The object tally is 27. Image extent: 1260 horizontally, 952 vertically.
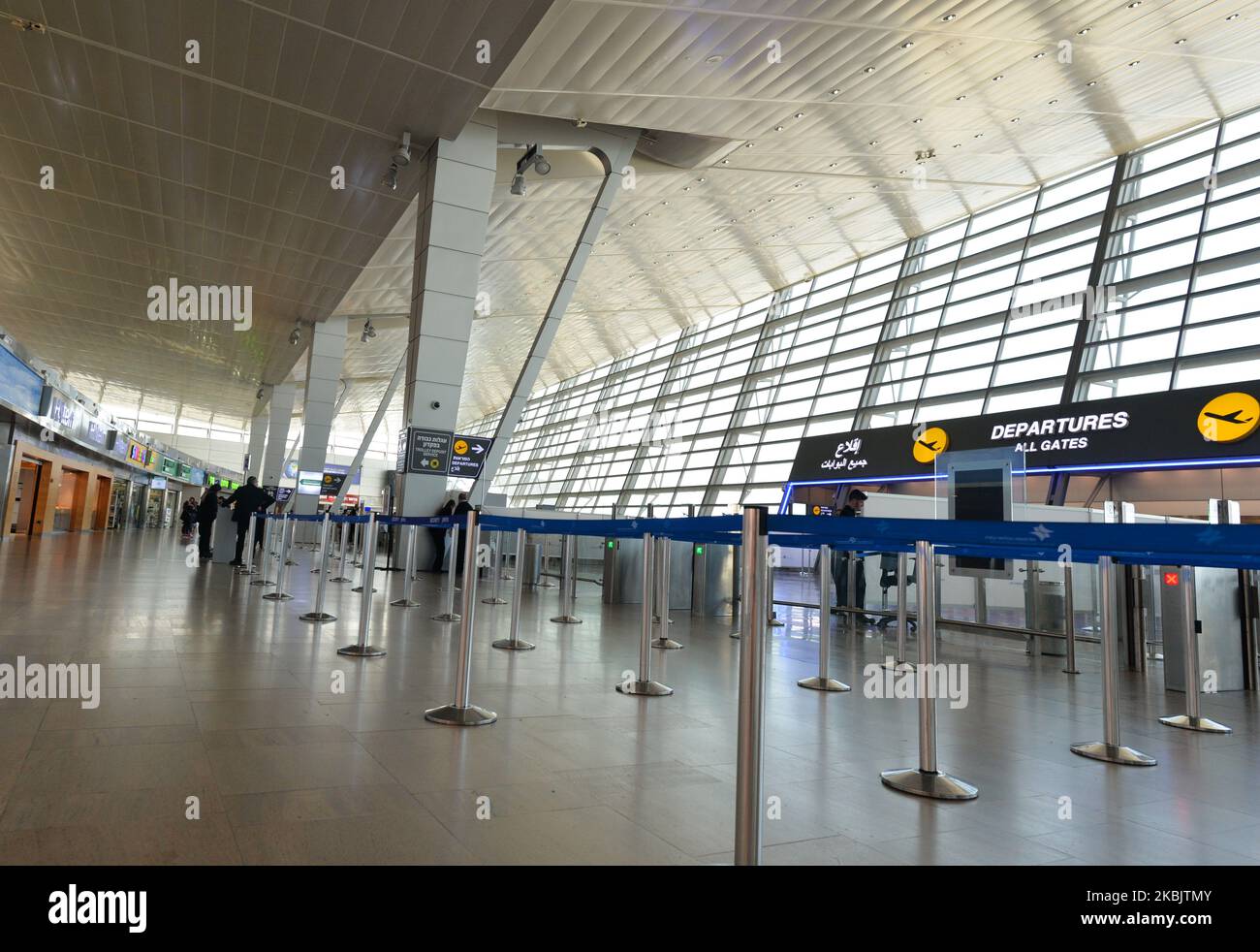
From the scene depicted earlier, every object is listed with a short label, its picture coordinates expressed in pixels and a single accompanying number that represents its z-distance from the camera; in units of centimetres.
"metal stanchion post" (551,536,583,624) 966
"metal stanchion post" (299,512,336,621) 700
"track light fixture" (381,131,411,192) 1097
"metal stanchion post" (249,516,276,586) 1038
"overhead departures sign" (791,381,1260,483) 1073
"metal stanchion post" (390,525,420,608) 874
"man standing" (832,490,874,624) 985
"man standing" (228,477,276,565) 1353
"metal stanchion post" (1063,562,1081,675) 650
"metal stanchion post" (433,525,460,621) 754
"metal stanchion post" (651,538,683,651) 689
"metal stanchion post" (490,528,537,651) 612
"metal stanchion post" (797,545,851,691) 510
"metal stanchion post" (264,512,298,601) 868
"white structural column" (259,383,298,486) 2644
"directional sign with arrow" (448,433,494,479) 1239
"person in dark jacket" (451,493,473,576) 1148
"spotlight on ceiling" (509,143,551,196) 1243
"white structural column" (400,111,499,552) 1145
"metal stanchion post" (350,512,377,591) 684
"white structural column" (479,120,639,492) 1325
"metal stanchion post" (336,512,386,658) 530
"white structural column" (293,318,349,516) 1992
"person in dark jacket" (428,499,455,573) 1423
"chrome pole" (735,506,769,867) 194
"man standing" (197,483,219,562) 1480
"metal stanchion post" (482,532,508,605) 1009
